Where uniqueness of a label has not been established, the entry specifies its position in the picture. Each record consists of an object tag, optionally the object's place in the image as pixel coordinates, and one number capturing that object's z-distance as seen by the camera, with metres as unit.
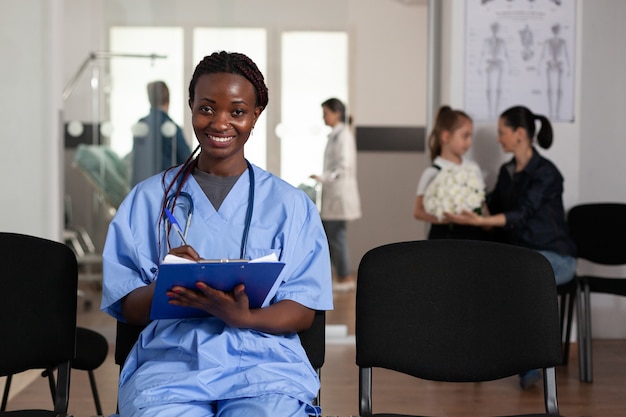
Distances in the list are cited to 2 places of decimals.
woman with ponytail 4.37
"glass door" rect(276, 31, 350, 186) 5.13
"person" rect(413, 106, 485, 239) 4.47
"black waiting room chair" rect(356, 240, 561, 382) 2.19
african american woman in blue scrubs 1.86
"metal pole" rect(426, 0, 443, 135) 5.19
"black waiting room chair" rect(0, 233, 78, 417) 2.19
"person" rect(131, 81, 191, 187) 5.12
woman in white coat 5.19
